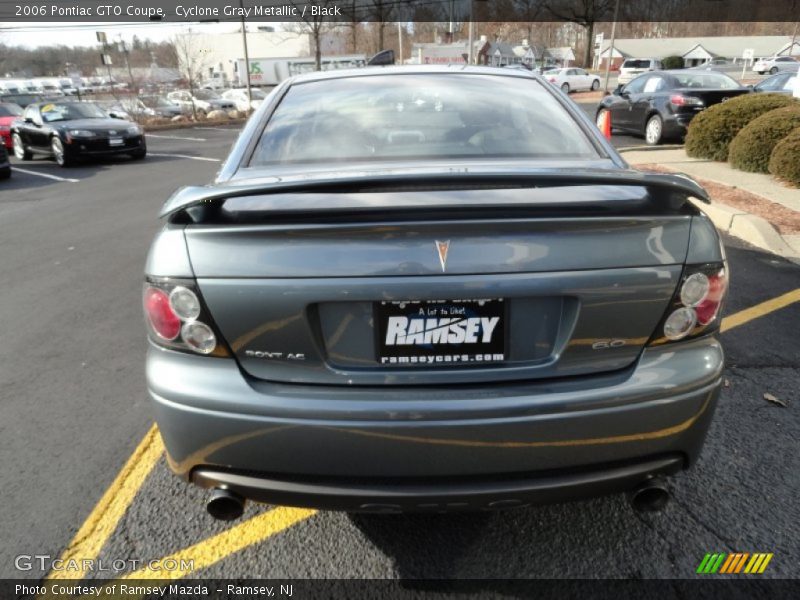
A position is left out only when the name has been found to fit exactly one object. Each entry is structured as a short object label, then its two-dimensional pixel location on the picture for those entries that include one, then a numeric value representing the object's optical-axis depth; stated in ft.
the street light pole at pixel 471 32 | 92.97
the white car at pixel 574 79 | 134.82
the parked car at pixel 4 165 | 39.04
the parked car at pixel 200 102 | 105.91
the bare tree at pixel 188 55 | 106.63
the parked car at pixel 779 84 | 48.88
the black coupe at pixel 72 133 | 44.27
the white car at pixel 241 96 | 106.99
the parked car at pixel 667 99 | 41.09
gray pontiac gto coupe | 5.44
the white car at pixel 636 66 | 153.27
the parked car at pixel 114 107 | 50.53
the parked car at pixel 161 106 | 95.31
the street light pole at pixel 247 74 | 90.53
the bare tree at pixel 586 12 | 208.54
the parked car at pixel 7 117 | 53.67
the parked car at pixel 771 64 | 153.17
